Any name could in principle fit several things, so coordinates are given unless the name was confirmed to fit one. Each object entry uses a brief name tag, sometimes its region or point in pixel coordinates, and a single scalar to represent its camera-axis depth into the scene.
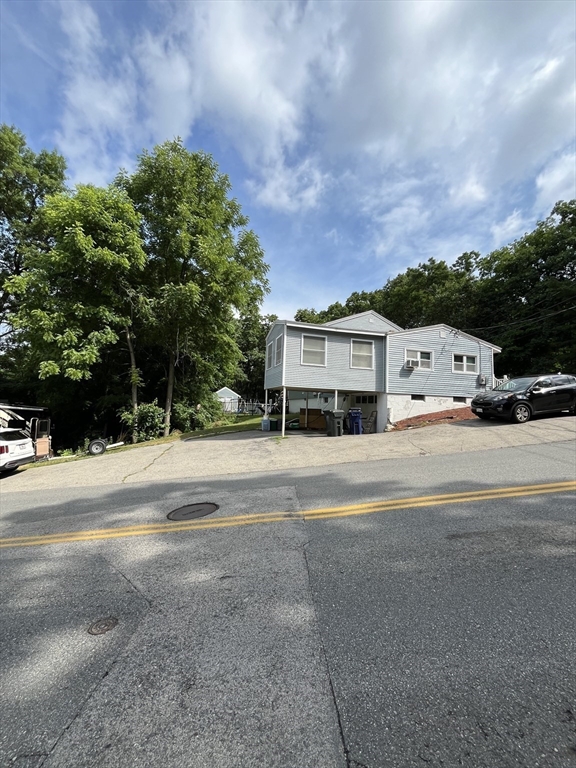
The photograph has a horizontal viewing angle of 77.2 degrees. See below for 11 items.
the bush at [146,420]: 16.58
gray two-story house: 16.03
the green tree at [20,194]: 19.14
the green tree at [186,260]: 16.03
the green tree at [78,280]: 13.77
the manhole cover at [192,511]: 4.81
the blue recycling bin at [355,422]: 15.55
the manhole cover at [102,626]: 2.43
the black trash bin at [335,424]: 14.81
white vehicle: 9.59
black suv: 12.21
